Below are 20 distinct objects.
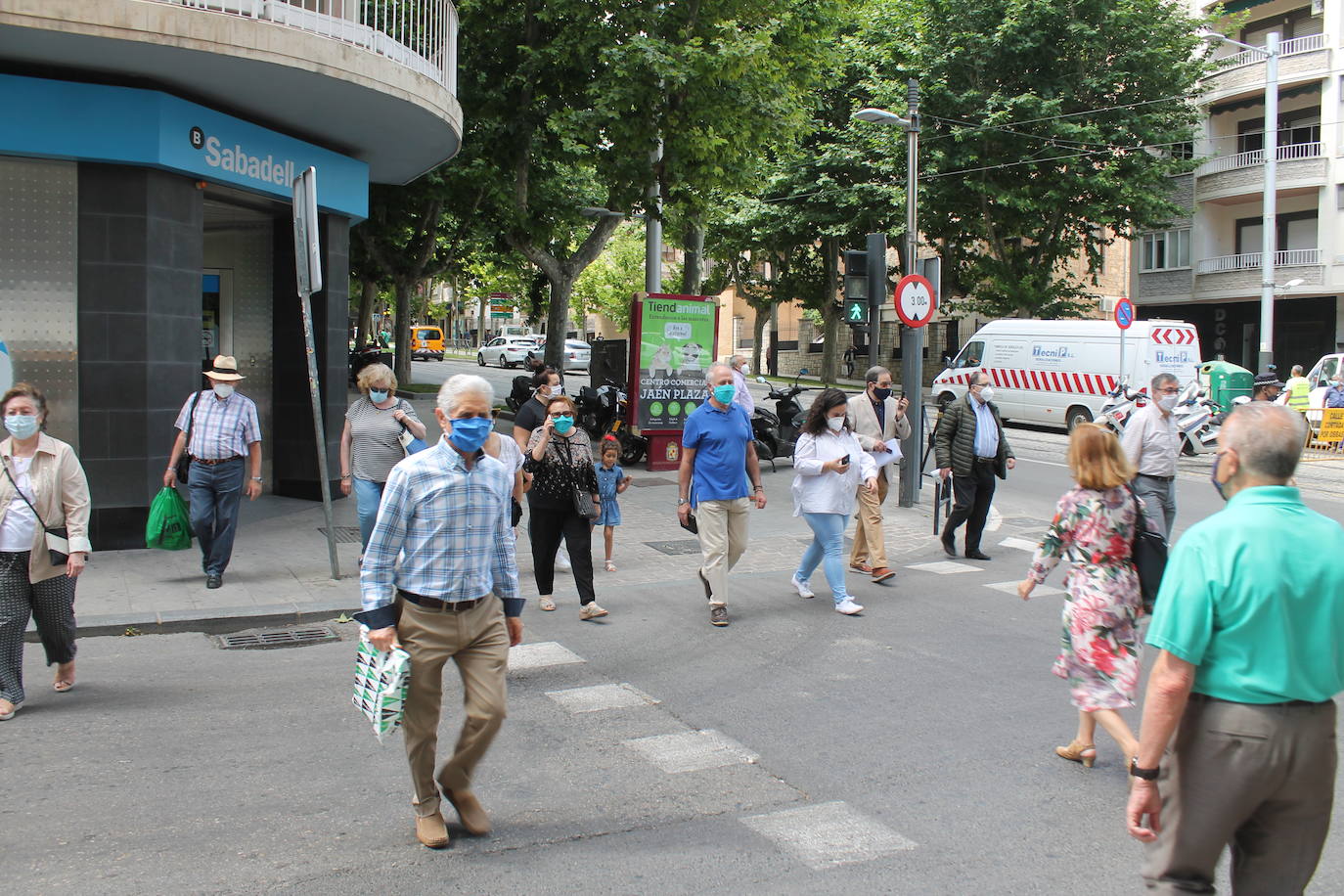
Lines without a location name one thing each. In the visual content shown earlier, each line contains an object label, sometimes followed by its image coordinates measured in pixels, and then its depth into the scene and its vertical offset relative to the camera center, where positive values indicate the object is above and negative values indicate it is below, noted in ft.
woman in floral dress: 15.97 -2.70
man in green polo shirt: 8.78 -2.20
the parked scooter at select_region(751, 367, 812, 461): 54.19 -1.77
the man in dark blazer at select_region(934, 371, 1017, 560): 33.14 -1.66
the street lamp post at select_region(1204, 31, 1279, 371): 86.28 +14.83
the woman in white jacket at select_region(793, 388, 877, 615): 26.78 -2.11
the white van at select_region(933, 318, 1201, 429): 75.77 +2.15
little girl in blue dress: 28.55 -2.52
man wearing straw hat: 28.30 -1.91
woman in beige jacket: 18.52 -2.40
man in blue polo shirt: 26.03 -2.03
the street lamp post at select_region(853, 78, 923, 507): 44.96 +0.99
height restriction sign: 42.98 +3.41
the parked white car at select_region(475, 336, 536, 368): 171.94 +5.31
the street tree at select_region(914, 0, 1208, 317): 94.27 +23.42
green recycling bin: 77.20 +0.91
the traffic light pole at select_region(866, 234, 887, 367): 43.70 +4.30
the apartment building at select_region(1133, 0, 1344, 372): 101.65 +18.11
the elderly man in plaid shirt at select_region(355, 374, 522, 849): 13.44 -2.47
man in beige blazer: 30.73 -1.29
